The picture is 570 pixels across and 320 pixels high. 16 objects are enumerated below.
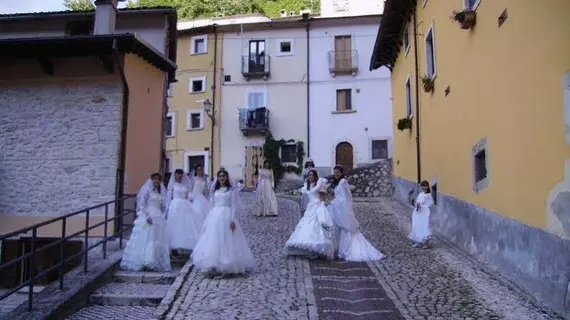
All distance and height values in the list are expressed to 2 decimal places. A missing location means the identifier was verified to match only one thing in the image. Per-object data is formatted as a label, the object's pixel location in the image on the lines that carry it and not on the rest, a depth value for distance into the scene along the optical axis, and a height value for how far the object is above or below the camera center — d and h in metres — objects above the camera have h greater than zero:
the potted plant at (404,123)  14.88 +2.02
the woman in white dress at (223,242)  7.15 -0.84
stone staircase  6.21 -1.53
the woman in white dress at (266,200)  14.37 -0.40
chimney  12.03 +4.23
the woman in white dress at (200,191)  9.63 -0.11
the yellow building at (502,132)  5.39 +0.88
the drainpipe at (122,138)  10.49 +1.06
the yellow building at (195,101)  29.47 +5.28
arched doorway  28.22 +1.90
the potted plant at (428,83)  11.72 +2.58
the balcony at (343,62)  28.33 +7.41
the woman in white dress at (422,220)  9.47 -0.64
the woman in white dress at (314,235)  8.26 -0.84
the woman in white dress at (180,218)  8.79 -0.60
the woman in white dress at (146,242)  7.88 -0.94
